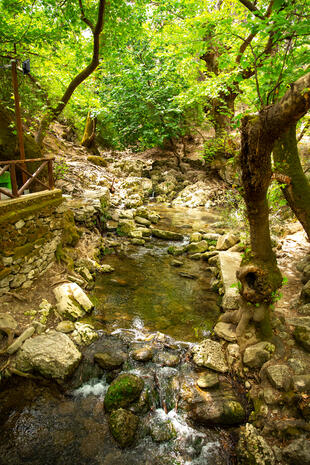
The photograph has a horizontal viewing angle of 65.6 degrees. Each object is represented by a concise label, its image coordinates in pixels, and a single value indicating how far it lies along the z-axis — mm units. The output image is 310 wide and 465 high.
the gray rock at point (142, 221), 11914
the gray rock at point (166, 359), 4352
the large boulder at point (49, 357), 3926
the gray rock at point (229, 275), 5582
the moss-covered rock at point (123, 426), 3229
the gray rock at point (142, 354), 4402
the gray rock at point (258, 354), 3906
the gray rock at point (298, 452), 2752
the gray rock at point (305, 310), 4561
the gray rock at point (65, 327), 4797
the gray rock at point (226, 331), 4609
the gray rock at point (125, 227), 10577
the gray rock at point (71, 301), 5202
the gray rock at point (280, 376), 3447
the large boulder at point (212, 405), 3430
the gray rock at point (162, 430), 3332
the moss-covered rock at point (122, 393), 3613
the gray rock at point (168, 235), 10609
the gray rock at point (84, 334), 4707
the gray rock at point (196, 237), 10172
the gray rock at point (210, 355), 4184
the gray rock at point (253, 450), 2871
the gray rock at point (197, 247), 9336
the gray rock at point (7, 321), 4430
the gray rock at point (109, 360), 4227
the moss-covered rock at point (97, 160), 16734
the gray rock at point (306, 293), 4828
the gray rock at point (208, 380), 3879
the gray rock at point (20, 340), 4148
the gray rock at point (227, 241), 8791
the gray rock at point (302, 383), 3369
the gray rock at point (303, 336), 3880
